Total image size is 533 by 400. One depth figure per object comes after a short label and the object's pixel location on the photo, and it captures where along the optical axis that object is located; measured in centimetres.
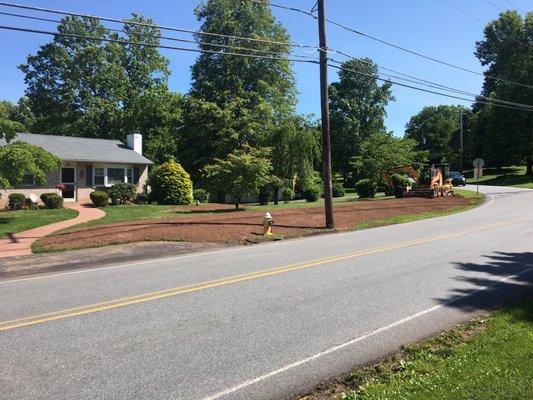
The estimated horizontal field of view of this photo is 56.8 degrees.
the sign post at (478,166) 3766
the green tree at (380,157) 3969
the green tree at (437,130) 9694
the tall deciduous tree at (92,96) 4828
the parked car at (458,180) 5572
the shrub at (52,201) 2561
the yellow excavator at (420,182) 3594
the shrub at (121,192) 2966
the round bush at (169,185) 3061
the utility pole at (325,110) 1884
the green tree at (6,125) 1912
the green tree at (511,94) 5750
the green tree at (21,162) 1831
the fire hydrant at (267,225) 1697
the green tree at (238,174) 2425
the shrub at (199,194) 3401
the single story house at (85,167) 2989
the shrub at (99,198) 2803
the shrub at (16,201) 2538
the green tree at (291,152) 3788
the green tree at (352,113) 6650
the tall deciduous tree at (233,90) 4094
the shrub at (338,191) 4288
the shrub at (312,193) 3878
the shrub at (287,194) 3994
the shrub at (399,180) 3862
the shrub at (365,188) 3944
